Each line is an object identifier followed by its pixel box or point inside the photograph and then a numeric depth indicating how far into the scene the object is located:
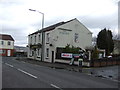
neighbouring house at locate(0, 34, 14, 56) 37.18
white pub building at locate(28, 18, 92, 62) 19.49
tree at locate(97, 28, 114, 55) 25.48
